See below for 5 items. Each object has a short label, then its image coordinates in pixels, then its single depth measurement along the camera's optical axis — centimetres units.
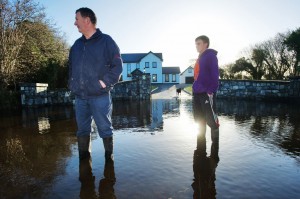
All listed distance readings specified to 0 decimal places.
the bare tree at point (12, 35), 824
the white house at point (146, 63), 4538
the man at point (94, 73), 241
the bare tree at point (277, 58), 2448
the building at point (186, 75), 5067
